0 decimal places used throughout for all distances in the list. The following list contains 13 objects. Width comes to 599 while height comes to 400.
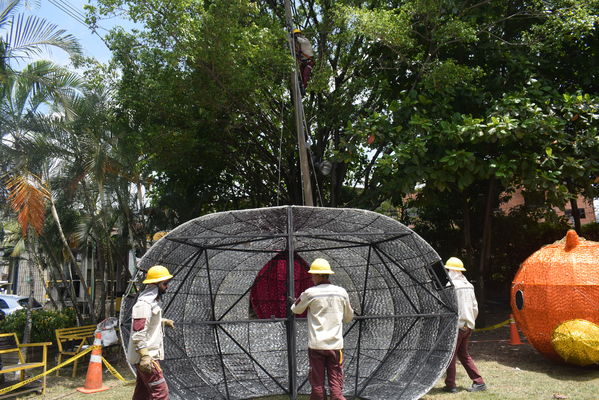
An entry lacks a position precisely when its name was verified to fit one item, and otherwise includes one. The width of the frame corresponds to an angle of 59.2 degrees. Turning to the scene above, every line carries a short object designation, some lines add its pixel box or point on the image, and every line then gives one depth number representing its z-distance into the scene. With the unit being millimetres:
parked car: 22438
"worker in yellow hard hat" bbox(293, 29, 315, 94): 11750
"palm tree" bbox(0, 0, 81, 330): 10109
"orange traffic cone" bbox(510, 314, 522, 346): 10815
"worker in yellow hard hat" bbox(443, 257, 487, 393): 7441
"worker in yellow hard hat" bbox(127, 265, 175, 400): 5461
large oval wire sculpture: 7105
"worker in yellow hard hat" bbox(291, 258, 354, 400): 5969
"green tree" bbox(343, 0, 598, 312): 10016
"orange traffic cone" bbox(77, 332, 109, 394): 8672
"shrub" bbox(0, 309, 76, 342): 14039
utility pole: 10789
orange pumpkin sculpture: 7785
